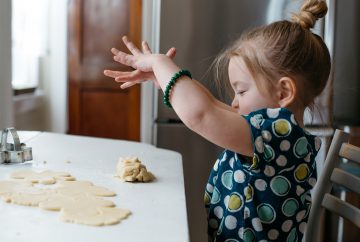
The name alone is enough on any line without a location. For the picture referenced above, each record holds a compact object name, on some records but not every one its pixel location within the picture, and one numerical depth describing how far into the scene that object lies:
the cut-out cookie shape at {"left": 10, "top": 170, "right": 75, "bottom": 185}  0.86
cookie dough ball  0.91
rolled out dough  0.66
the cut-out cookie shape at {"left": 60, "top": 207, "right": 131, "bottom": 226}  0.64
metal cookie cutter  1.02
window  2.89
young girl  0.79
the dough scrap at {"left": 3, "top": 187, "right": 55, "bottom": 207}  0.71
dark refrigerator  2.11
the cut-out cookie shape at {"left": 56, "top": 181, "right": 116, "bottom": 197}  0.79
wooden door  3.50
